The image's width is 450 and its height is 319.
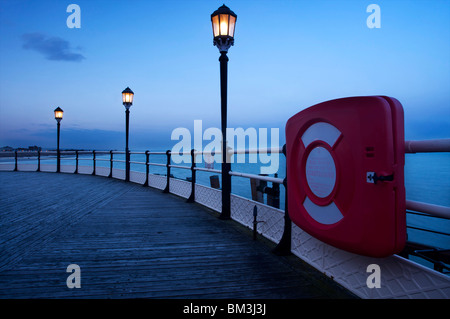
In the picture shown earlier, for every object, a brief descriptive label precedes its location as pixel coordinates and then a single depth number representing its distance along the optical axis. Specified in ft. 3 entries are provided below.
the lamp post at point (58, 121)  51.72
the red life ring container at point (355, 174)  5.21
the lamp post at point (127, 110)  35.96
